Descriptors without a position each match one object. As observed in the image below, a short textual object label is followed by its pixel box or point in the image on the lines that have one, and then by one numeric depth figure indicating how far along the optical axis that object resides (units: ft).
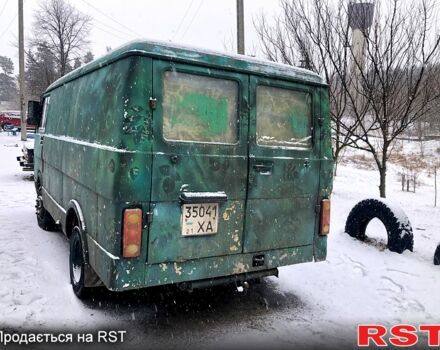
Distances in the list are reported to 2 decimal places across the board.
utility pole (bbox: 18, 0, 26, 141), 72.84
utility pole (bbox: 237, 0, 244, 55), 33.99
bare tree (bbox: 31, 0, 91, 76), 107.14
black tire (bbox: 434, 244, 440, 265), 16.93
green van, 10.11
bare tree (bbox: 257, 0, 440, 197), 27.76
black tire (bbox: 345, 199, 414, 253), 17.99
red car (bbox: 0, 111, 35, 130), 121.08
